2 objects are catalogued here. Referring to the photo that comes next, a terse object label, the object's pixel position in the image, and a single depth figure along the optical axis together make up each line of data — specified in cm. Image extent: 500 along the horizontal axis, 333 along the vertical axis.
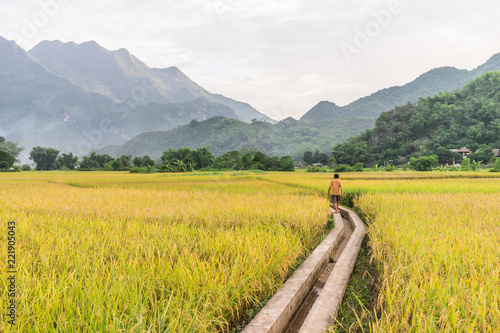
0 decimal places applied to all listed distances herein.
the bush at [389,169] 5475
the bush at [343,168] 6772
